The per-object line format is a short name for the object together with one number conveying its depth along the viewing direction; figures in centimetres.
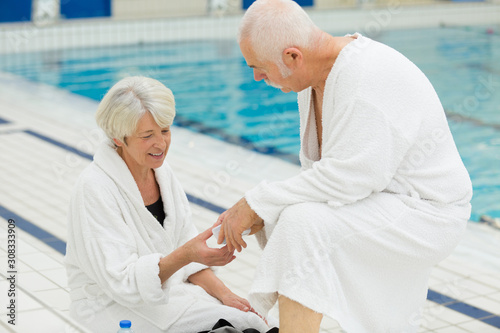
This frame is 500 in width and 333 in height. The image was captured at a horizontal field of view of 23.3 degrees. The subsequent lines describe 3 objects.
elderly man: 345
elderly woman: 381
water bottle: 361
